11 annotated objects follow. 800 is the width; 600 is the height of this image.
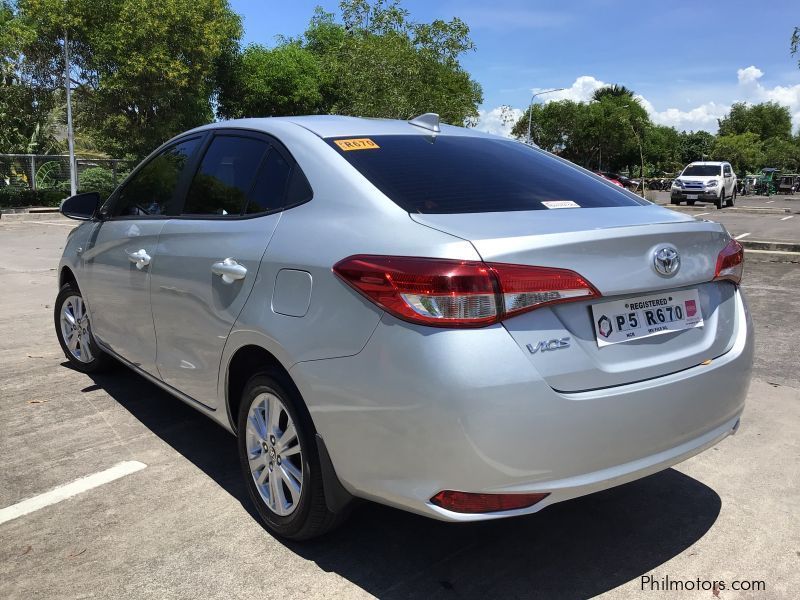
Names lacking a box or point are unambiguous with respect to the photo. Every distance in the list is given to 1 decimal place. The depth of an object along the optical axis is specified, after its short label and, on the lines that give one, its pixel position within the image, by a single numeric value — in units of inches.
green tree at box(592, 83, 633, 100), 3225.9
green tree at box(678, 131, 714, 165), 3695.9
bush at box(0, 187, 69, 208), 1030.4
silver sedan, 84.0
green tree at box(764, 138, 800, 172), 3375.7
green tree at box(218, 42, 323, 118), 1606.8
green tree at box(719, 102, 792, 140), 4215.1
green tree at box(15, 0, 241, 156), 1061.1
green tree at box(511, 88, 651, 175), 2632.9
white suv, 1154.7
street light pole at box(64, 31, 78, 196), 1034.1
